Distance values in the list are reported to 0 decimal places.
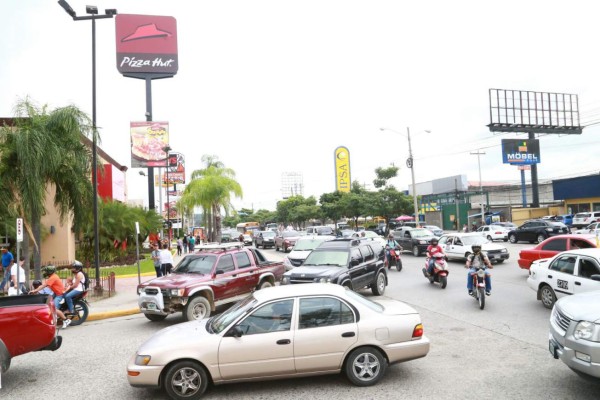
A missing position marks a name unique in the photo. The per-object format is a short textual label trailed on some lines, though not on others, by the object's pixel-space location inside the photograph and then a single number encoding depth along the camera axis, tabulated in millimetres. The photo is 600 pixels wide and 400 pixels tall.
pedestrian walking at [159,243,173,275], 17147
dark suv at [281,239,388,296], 11719
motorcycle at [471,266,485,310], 11180
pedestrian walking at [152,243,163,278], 17359
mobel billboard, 55750
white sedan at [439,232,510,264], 20328
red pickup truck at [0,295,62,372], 6590
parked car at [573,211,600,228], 38888
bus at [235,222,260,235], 75281
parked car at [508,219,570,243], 30844
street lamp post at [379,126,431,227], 41531
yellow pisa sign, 91625
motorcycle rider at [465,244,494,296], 11318
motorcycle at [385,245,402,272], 19841
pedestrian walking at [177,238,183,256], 39050
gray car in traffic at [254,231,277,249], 38734
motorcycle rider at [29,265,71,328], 10492
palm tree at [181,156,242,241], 47312
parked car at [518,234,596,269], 14102
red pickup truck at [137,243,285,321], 10422
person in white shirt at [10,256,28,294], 14055
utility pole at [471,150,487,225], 60844
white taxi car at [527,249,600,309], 9391
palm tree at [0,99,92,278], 12938
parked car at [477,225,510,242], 34875
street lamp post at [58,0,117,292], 14766
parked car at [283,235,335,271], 18544
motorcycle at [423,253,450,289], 14672
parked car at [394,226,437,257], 25906
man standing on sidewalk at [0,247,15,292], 15105
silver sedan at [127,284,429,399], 5898
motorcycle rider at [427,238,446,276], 14734
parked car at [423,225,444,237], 36400
